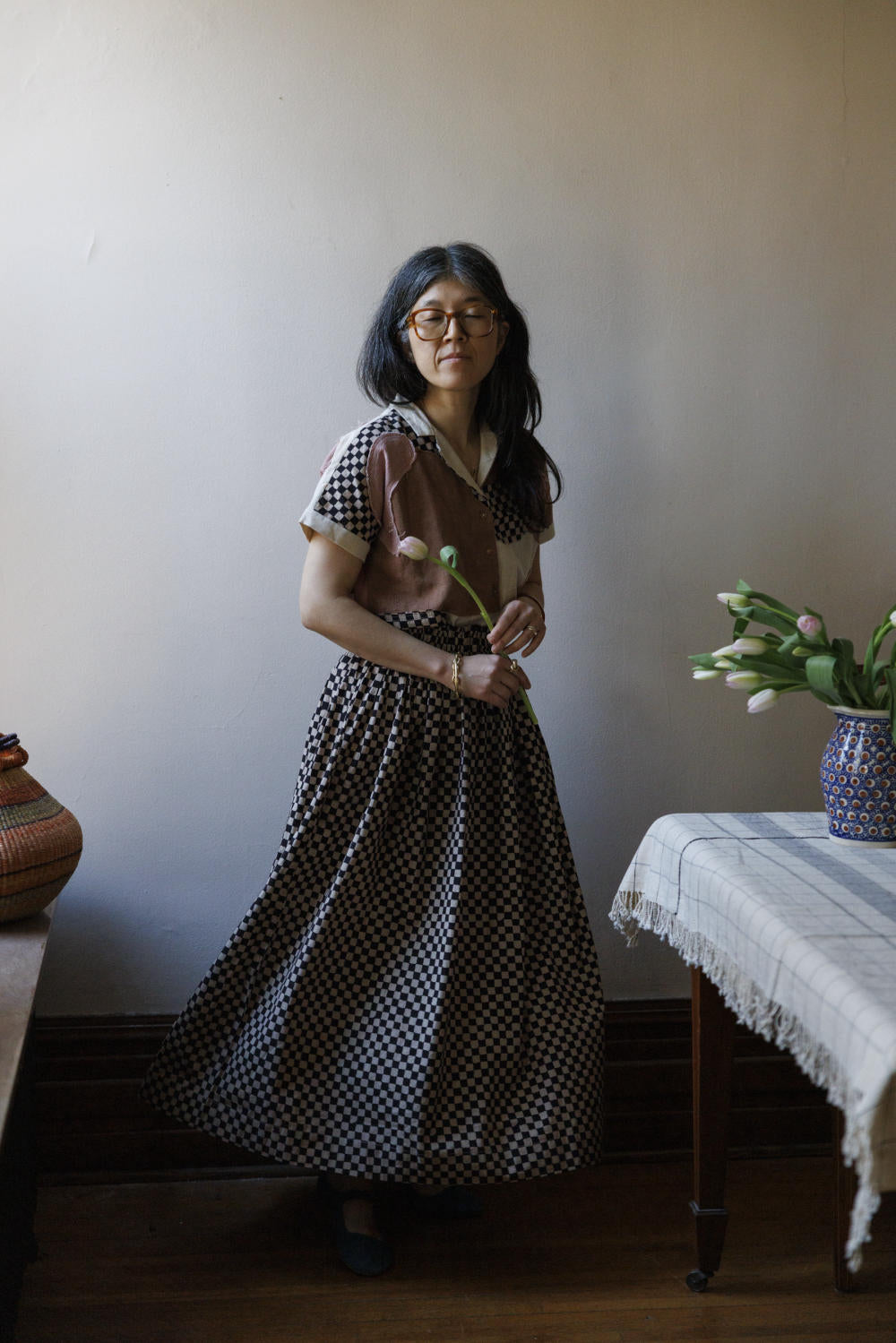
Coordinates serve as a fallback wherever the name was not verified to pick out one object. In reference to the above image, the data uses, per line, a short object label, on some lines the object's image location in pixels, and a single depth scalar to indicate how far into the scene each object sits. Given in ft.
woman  5.51
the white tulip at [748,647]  4.95
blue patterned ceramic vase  4.75
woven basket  5.28
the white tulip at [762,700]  5.06
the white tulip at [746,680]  5.05
